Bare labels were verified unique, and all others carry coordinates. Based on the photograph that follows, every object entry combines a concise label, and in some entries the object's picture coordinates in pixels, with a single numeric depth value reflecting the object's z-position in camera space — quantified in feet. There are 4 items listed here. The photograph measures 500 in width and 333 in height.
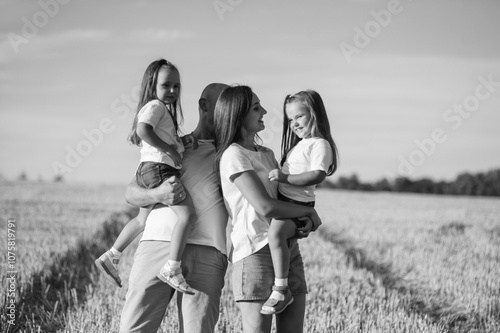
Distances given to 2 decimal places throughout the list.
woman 11.98
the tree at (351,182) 159.87
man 13.05
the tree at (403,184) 157.36
